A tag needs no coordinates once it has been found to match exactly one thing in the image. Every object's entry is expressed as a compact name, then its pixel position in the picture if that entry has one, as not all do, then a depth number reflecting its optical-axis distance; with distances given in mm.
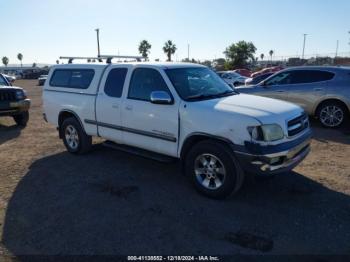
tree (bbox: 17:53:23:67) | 122975
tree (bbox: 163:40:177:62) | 75125
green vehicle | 10227
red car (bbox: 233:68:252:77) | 32628
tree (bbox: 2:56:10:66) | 123625
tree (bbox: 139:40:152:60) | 72294
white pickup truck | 4457
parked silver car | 9289
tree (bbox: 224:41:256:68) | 52422
